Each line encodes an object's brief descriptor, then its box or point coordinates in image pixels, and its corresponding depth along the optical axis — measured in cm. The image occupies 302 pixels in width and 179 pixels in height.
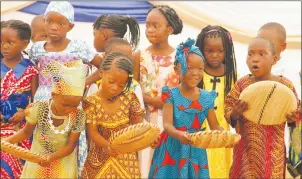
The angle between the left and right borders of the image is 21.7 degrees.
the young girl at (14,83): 539
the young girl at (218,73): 549
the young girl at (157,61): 574
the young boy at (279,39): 550
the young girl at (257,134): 499
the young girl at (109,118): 471
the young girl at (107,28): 593
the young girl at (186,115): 490
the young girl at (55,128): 469
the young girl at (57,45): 554
